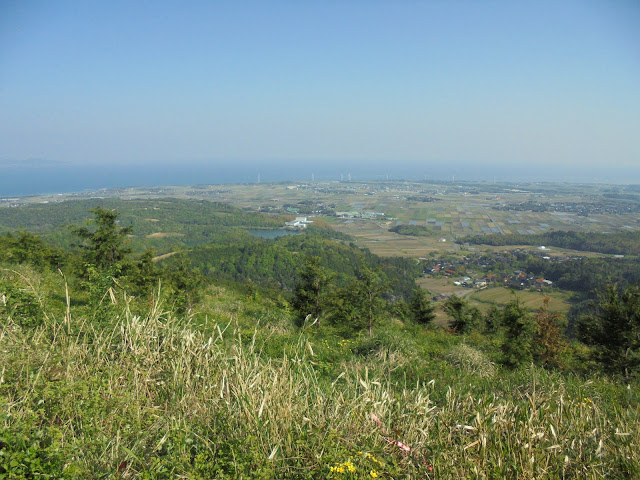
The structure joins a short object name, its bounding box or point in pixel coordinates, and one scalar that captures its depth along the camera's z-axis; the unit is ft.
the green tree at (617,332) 25.16
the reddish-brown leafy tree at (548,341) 28.24
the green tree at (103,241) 31.87
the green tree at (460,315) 47.61
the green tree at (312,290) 38.68
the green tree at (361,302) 36.65
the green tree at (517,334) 26.37
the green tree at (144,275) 31.31
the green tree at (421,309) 52.49
